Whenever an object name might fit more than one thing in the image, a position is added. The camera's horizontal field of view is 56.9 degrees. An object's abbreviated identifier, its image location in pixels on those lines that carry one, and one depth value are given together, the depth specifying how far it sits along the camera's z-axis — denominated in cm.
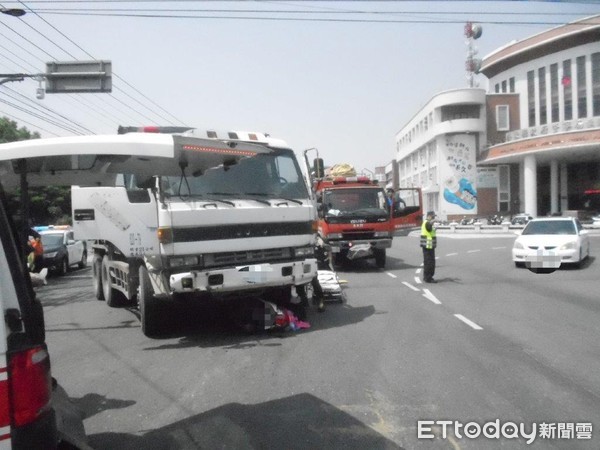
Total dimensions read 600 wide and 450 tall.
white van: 217
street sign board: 1404
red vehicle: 1605
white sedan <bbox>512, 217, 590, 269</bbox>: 1541
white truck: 695
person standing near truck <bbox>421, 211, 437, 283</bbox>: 1327
